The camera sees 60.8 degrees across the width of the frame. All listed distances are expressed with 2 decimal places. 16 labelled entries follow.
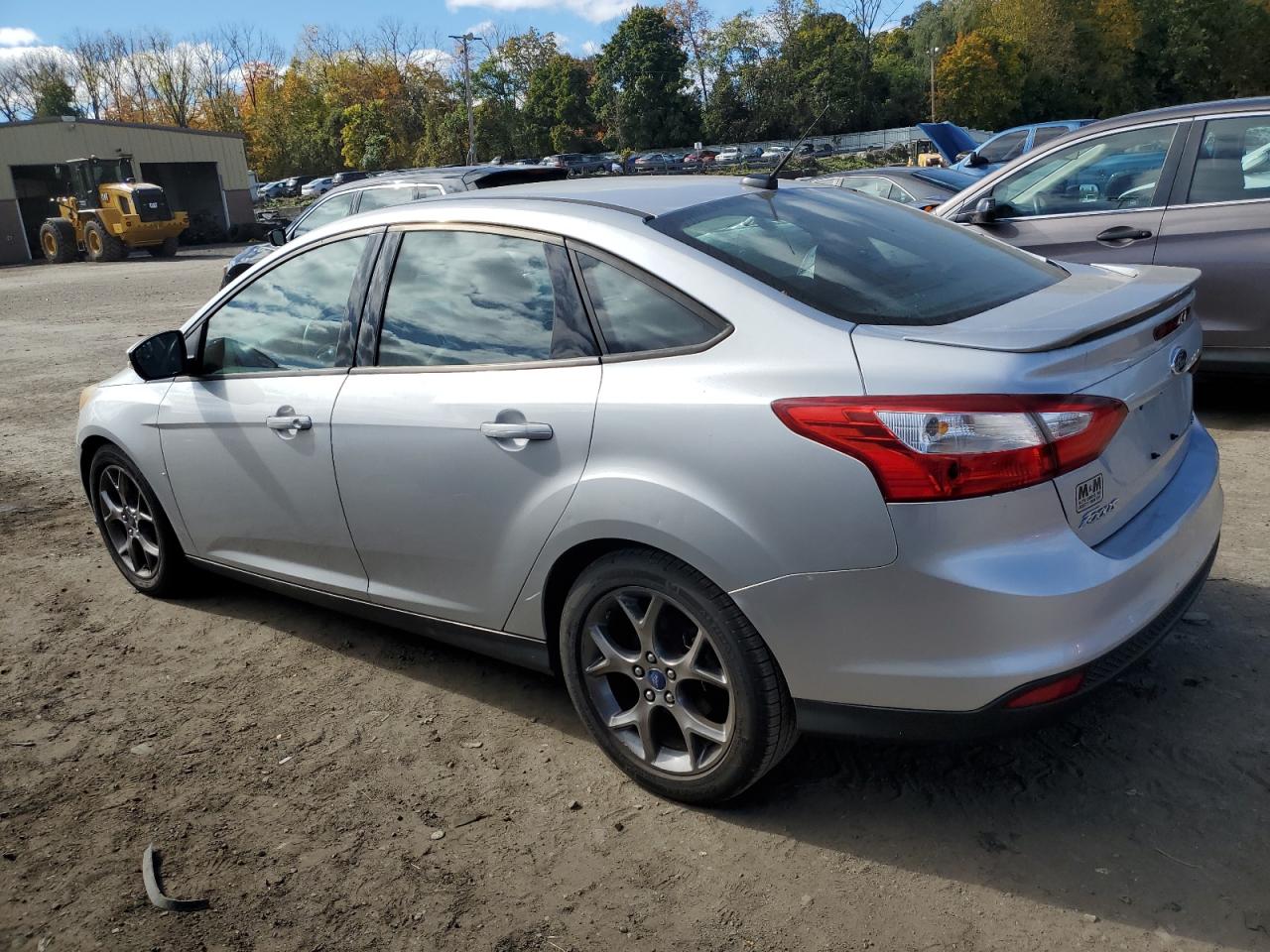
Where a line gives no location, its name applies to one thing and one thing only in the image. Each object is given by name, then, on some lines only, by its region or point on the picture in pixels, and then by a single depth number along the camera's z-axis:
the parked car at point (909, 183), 10.55
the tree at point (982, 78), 73.06
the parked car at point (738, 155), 62.08
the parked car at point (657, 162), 57.12
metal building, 37.03
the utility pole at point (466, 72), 64.94
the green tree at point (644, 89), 90.31
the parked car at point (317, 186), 55.81
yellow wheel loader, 31.47
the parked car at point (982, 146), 14.38
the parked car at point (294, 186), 68.69
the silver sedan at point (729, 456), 2.39
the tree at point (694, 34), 97.12
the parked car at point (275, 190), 68.38
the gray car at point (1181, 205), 5.73
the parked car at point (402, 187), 10.30
